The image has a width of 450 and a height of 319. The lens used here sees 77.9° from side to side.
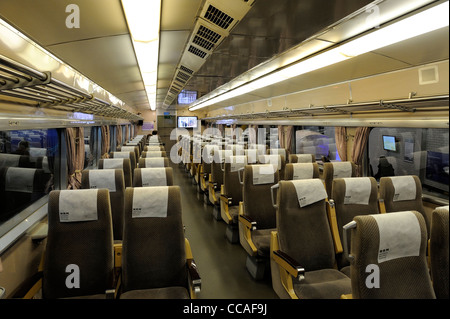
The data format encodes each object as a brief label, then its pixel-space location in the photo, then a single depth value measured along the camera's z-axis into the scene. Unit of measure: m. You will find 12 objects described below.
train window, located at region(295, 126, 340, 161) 6.98
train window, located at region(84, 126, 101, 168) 7.57
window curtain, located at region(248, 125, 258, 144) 11.07
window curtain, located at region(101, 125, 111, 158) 8.15
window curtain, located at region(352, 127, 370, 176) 5.32
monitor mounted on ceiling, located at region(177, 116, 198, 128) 17.94
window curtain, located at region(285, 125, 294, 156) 8.25
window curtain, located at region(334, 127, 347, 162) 5.99
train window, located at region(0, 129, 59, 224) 3.34
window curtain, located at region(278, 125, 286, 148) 8.70
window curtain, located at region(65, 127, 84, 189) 4.75
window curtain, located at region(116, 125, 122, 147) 10.82
